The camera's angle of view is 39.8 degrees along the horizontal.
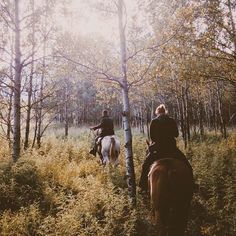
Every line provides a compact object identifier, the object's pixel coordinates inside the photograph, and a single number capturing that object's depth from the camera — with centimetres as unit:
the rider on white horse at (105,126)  1384
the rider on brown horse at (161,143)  702
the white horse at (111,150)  1311
